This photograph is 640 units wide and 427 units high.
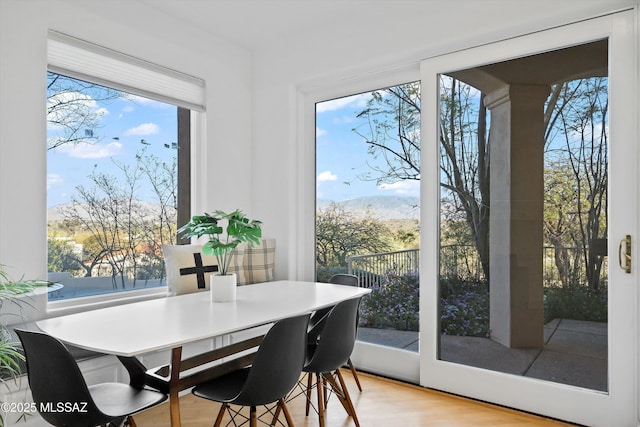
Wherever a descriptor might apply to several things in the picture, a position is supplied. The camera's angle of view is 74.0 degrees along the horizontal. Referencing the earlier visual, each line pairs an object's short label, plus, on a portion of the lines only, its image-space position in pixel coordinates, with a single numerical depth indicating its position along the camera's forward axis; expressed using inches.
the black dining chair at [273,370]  66.3
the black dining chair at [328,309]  104.1
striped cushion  132.4
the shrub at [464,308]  107.5
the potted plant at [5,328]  70.1
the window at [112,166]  105.7
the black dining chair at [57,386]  57.2
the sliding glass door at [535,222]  89.4
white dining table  61.1
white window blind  102.0
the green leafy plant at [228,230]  88.4
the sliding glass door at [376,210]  122.9
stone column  100.0
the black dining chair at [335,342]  81.0
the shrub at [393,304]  122.3
